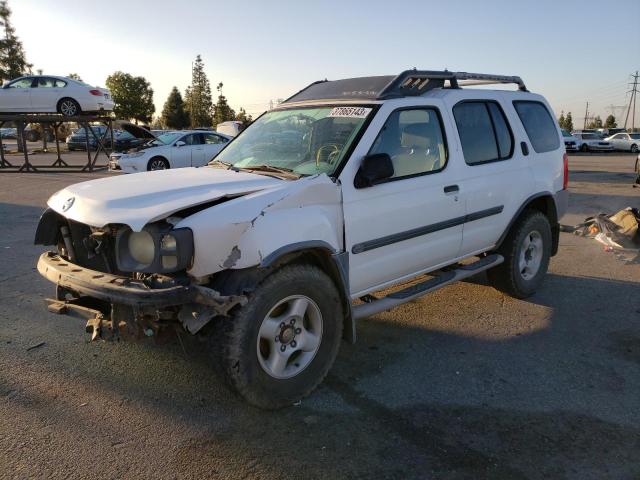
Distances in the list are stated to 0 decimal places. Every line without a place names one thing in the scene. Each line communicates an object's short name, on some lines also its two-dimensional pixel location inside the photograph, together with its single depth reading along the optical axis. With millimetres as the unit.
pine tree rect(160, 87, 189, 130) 74938
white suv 2875
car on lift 19375
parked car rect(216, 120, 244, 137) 23719
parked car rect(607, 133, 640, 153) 34781
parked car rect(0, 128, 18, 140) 56375
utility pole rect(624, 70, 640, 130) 86106
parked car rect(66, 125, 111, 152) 34594
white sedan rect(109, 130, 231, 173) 16109
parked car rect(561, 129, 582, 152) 34781
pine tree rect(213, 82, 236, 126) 62594
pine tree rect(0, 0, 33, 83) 51594
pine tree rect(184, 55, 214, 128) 64375
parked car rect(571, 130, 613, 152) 35750
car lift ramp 20000
